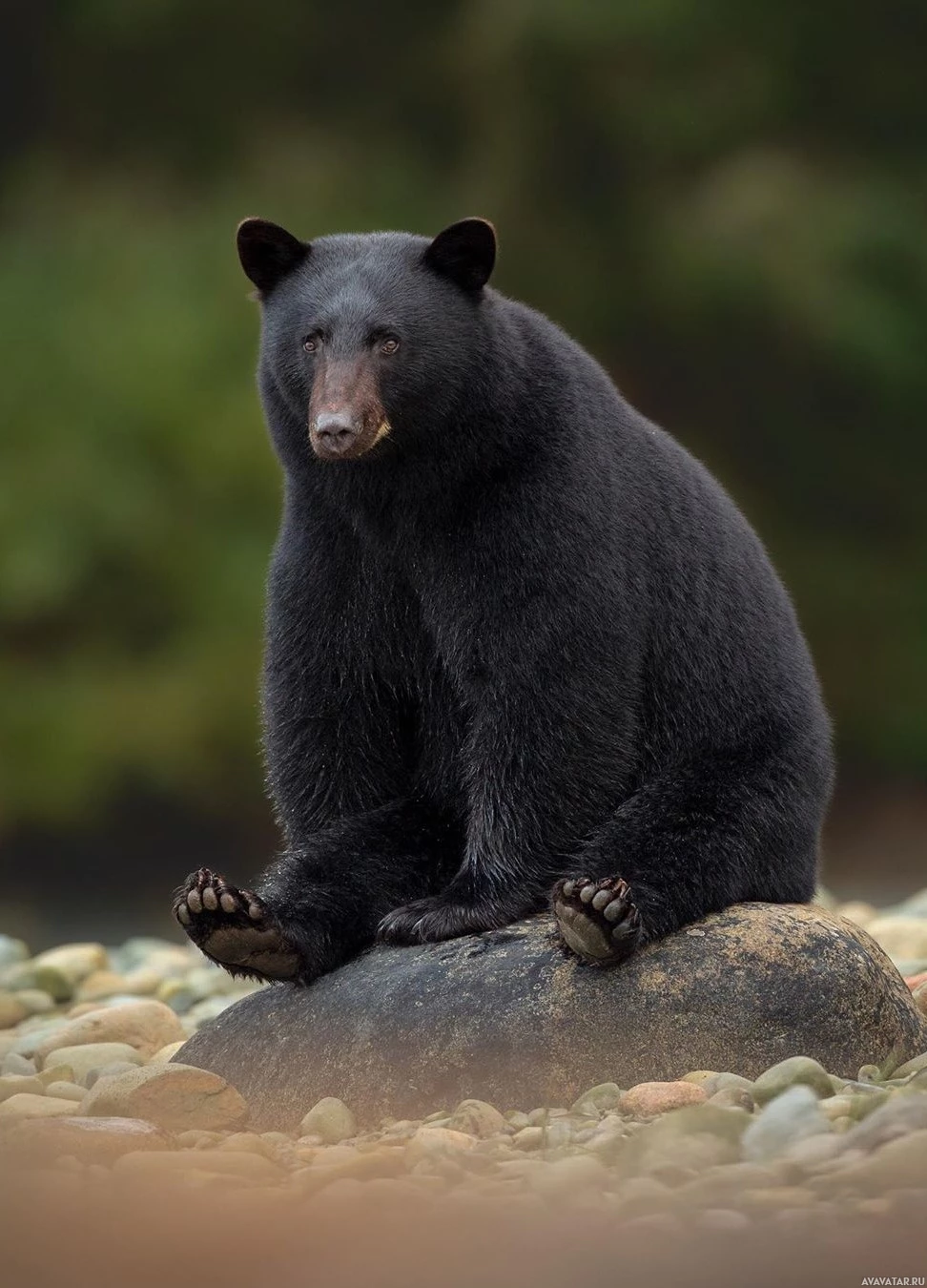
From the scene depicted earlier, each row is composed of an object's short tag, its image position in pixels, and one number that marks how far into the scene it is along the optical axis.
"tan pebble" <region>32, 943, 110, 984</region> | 18.36
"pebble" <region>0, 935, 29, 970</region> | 19.50
